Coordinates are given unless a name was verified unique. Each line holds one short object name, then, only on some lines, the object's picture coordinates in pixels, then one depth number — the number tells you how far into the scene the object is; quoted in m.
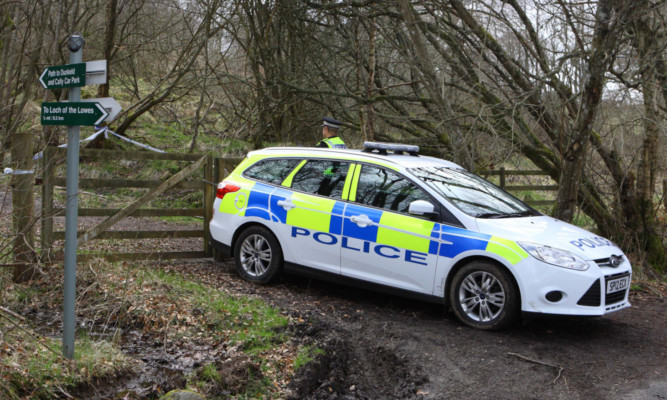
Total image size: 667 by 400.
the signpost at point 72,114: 4.21
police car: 5.85
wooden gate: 6.99
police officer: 8.84
